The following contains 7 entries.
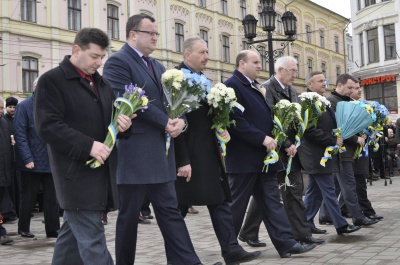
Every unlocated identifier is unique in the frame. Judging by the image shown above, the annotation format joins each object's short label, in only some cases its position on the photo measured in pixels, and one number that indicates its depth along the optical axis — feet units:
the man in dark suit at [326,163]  24.12
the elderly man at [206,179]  17.94
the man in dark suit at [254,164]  19.74
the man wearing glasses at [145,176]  15.90
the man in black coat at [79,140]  12.84
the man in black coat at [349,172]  25.98
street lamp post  49.32
